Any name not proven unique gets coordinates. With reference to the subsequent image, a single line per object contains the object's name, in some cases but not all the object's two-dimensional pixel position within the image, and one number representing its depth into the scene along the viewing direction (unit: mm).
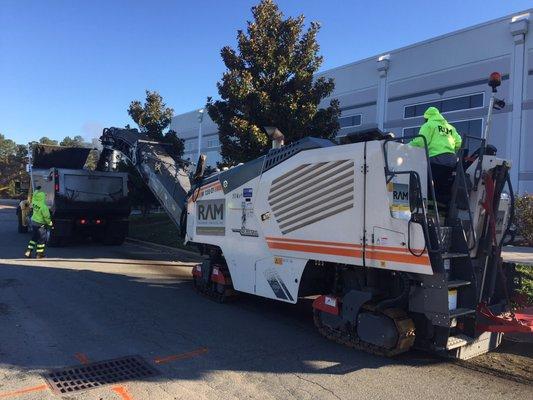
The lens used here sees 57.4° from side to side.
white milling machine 5082
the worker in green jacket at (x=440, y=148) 5574
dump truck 14938
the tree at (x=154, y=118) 20562
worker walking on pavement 12516
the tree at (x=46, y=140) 79738
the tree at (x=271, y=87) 12211
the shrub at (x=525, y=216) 14609
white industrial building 23516
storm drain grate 4504
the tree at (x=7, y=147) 77062
